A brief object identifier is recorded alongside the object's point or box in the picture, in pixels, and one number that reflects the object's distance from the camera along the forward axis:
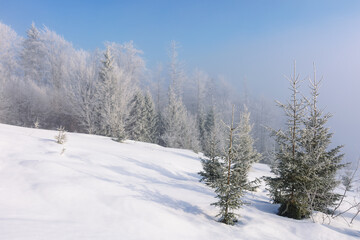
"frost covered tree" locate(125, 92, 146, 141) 24.70
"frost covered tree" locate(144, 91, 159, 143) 26.97
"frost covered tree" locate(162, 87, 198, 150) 25.94
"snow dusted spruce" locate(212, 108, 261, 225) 3.97
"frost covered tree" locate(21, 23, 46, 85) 27.42
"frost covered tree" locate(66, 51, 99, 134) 21.22
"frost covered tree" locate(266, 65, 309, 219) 5.30
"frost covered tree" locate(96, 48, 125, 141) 21.09
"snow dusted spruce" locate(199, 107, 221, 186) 6.90
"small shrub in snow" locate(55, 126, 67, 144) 7.20
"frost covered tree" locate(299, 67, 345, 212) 5.32
